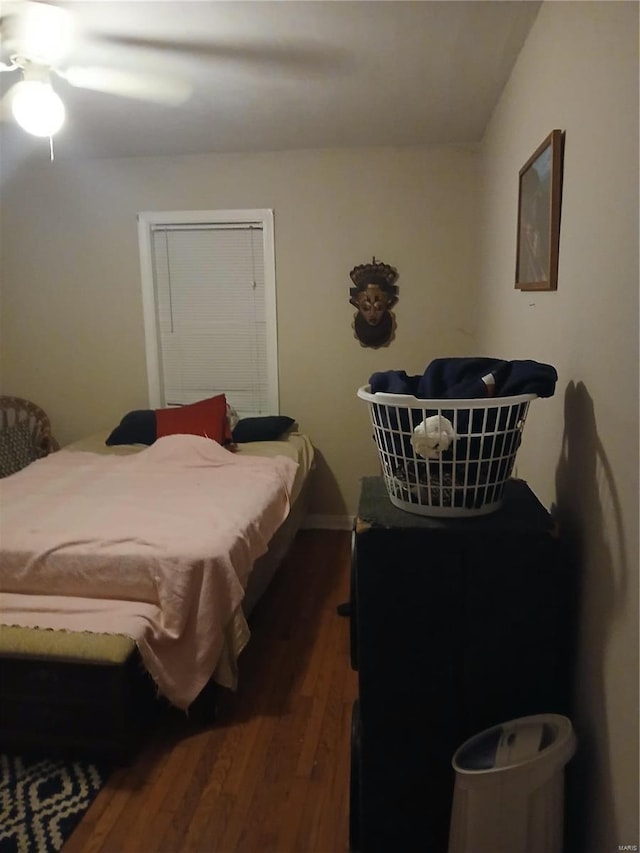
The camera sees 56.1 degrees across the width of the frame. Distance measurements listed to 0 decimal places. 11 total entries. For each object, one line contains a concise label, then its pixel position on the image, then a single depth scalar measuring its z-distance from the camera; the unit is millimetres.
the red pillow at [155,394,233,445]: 3340
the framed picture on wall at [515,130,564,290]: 1478
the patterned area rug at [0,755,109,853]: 1533
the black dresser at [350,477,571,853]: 1212
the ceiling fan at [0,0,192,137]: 1827
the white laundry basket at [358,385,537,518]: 1180
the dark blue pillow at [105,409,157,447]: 3467
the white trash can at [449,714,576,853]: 1109
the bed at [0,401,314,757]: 1749
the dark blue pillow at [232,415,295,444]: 3447
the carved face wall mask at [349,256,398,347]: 3471
